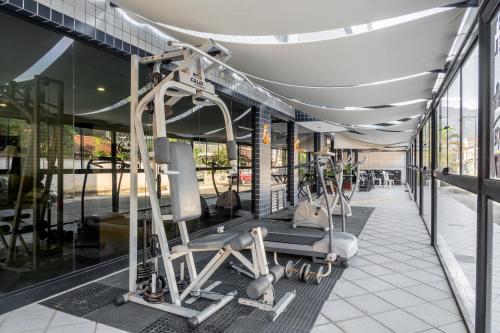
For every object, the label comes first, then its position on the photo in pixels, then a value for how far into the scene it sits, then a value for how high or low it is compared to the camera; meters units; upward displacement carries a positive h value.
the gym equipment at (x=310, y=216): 5.75 -0.89
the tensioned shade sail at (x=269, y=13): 2.29 +1.23
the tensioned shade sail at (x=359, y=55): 2.71 +1.16
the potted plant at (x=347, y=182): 14.31 -0.66
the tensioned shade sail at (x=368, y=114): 6.61 +1.22
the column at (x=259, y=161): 7.22 +0.13
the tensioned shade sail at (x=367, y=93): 4.45 +1.17
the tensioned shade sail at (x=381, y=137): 12.16 +1.31
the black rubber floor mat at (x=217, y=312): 2.52 -1.25
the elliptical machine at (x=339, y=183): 5.10 -0.27
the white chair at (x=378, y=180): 17.82 -0.73
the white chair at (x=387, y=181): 17.28 -0.71
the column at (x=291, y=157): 9.68 +0.30
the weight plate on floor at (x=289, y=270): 3.58 -1.15
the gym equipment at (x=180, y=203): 2.67 -0.33
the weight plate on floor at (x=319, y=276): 3.43 -1.17
